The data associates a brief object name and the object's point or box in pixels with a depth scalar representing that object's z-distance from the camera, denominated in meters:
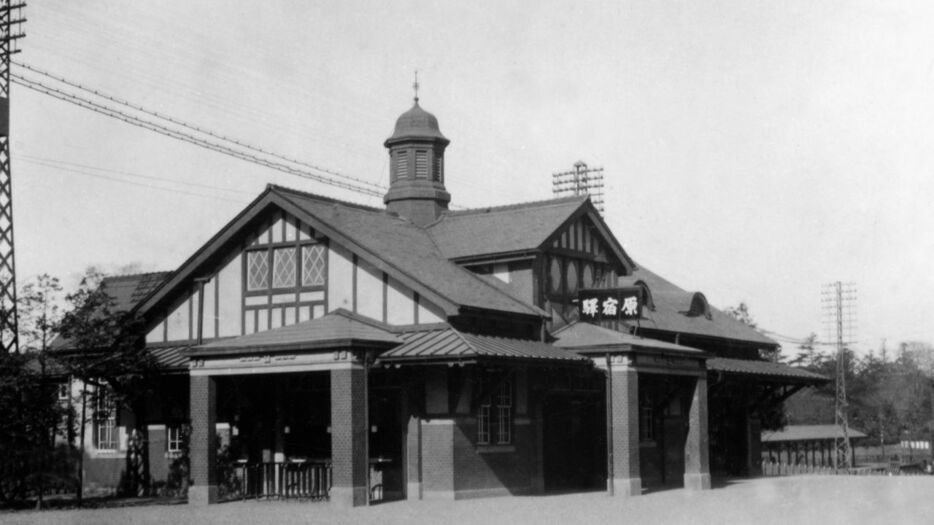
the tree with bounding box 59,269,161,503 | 26.52
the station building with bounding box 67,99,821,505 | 25.89
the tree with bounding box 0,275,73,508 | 25.17
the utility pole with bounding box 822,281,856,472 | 60.94
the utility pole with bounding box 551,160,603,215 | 54.09
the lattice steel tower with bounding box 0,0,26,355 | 28.91
